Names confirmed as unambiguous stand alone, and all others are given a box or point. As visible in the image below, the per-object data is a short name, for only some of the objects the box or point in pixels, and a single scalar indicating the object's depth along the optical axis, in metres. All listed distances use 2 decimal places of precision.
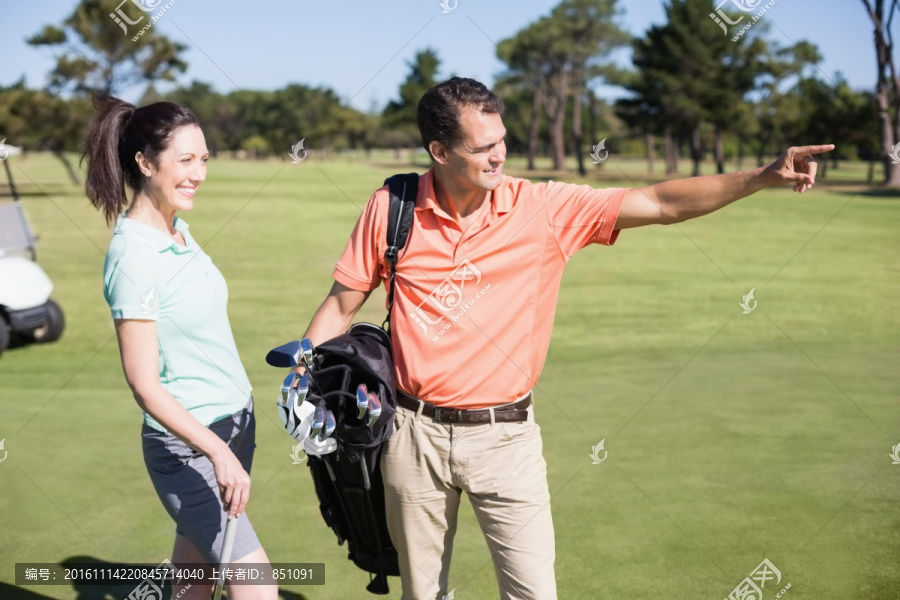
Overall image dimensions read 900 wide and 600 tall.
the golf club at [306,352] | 2.51
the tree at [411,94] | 48.84
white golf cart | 8.58
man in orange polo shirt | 2.53
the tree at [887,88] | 24.30
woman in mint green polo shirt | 2.38
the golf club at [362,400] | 2.40
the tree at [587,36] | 43.12
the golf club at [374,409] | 2.43
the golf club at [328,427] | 2.45
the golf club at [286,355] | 2.45
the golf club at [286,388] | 2.39
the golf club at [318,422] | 2.43
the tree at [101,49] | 31.72
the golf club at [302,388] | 2.38
